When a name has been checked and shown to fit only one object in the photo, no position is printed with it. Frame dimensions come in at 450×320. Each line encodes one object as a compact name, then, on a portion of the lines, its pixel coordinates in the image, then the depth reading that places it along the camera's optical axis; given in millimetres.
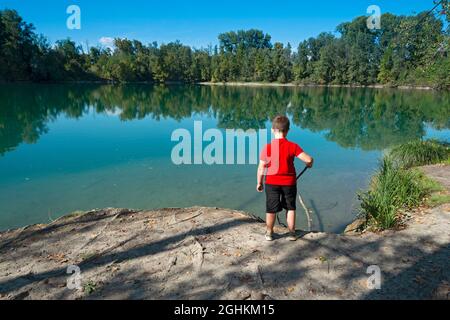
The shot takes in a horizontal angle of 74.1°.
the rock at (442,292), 3170
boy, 4129
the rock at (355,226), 5809
